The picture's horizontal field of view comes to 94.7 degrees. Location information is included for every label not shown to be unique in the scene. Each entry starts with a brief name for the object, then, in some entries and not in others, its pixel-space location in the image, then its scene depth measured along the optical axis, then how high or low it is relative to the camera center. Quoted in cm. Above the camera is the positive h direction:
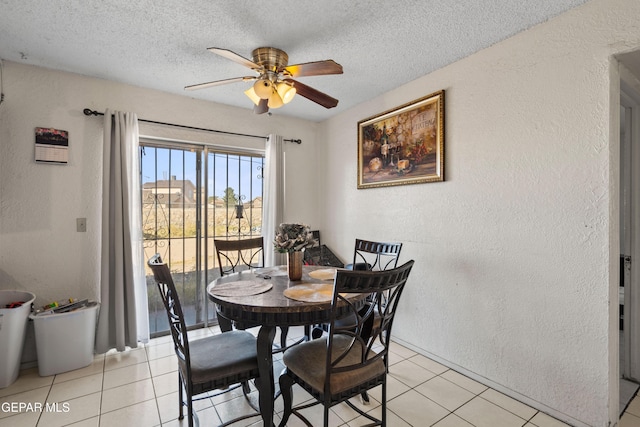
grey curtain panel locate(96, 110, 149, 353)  264 -21
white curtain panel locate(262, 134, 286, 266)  354 +23
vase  213 -37
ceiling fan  187 +92
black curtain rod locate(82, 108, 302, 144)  266 +94
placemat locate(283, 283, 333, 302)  168 -48
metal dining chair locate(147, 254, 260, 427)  151 -80
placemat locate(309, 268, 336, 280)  221 -46
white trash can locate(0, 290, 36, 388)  211 -89
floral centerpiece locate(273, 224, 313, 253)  208 -17
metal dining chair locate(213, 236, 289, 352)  210 -50
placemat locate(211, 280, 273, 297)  181 -48
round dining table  157 -51
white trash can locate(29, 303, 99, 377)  229 -99
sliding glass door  309 +5
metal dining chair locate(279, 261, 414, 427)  137 -79
